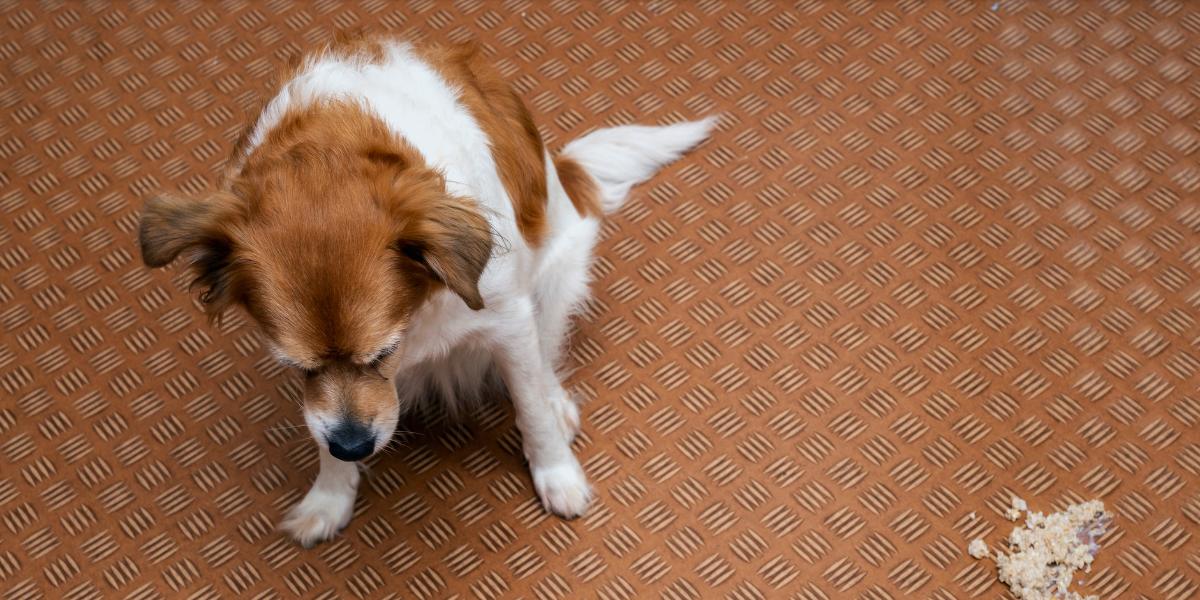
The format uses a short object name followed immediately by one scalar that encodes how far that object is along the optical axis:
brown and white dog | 1.70
